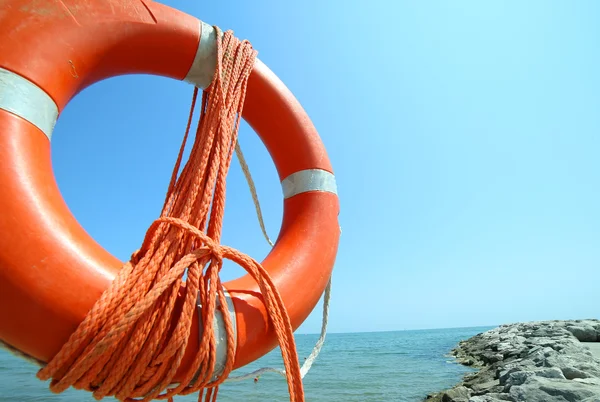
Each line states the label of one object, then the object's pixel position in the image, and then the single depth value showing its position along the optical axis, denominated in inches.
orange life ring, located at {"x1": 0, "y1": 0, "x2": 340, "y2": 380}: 34.3
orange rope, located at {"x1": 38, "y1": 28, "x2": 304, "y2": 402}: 34.2
